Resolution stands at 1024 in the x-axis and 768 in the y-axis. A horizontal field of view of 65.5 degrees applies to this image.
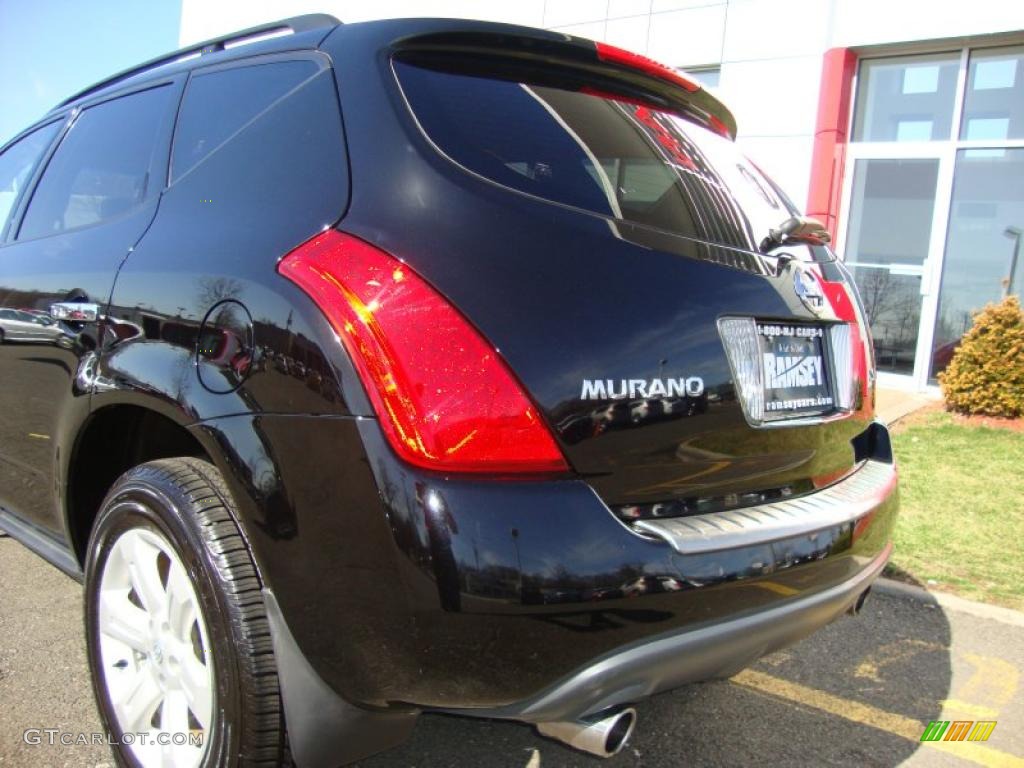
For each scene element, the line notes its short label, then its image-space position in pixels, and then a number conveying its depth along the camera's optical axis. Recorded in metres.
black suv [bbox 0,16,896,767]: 1.46
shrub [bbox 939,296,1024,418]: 7.03
